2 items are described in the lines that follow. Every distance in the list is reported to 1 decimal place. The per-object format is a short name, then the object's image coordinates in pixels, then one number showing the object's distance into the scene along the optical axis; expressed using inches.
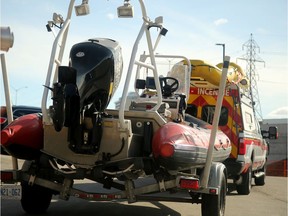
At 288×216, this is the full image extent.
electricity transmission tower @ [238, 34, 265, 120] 1887.7
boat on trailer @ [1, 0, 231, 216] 220.2
